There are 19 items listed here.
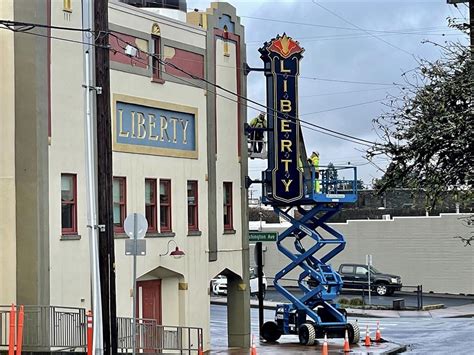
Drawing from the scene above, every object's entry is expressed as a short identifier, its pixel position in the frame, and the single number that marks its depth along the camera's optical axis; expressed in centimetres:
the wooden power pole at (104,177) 1938
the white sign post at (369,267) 4816
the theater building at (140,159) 2334
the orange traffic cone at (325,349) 2441
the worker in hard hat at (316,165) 3137
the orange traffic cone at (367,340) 3057
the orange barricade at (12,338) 2078
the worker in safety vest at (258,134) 3159
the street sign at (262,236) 3137
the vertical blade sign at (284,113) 3108
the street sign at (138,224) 1892
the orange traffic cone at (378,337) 3172
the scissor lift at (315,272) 3114
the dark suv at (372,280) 5522
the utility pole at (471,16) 1238
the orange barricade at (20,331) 2112
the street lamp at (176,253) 2791
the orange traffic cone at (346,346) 2859
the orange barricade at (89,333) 2089
